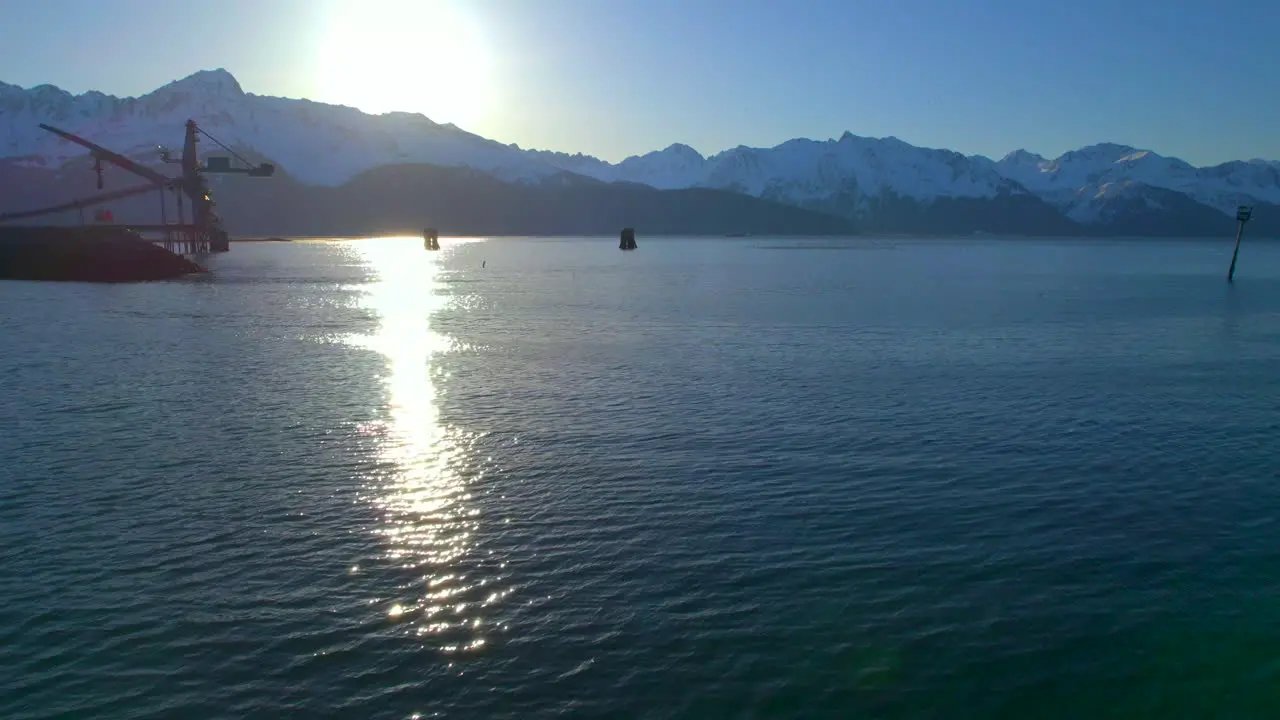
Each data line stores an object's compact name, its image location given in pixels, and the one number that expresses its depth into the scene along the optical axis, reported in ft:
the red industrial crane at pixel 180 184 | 626.15
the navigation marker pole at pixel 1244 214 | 327.47
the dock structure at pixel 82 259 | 411.34
